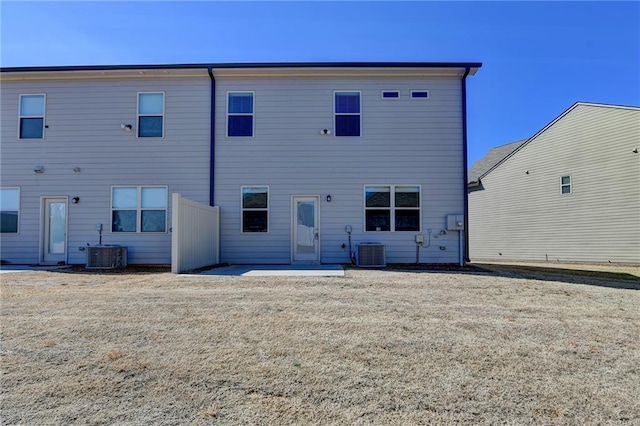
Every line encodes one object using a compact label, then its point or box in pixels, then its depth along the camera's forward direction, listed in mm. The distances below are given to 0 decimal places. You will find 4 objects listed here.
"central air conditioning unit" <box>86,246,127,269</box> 8828
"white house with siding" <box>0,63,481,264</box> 9633
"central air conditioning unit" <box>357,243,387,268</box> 8969
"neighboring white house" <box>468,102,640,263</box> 11938
